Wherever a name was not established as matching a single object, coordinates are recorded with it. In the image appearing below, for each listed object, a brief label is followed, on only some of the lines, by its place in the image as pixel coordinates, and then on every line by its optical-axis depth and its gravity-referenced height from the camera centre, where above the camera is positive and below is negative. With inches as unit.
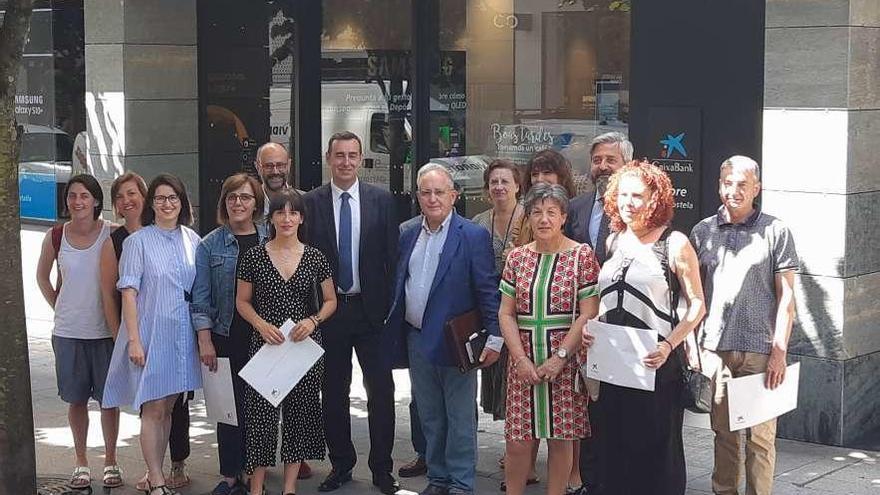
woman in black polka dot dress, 287.4 -31.7
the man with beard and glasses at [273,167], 313.7 -0.6
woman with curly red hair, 254.4 -27.5
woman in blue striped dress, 293.6 -35.1
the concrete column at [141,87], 475.8 +28.0
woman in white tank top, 305.6 -34.0
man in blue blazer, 290.7 -31.8
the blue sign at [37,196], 602.5 -14.3
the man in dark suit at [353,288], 306.7 -28.1
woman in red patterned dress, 267.1 -32.6
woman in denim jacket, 296.4 -24.9
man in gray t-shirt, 267.1 -27.7
